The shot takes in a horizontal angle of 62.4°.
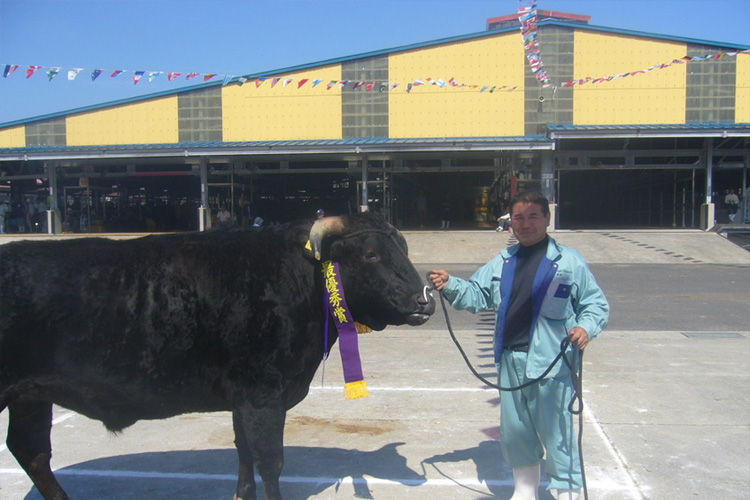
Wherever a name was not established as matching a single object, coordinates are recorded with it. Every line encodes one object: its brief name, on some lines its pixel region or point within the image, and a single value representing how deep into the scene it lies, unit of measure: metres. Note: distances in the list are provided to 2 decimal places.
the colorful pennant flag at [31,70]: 13.00
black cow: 2.91
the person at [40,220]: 29.00
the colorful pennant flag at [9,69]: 12.66
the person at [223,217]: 25.61
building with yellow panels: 25.69
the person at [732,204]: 25.81
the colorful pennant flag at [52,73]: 13.28
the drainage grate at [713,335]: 8.40
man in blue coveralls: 3.30
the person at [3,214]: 27.14
